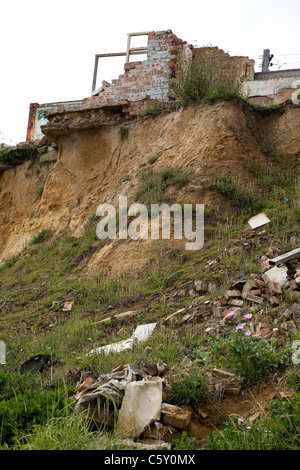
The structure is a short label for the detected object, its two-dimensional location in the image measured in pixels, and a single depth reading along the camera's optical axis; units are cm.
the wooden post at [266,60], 2433
